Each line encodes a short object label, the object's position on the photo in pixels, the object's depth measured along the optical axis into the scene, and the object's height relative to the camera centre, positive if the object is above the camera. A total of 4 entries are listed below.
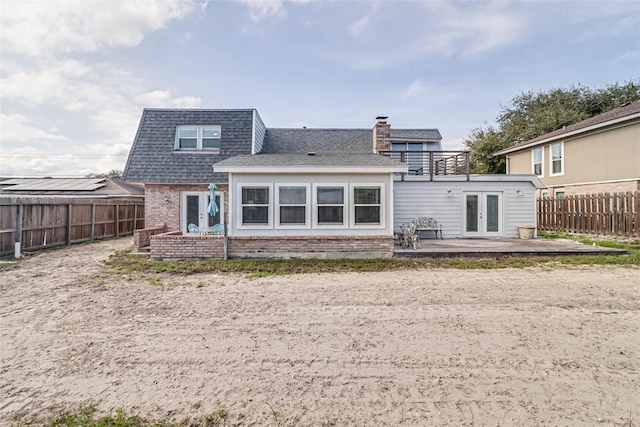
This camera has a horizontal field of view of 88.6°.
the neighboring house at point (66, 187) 24.34 +2.50
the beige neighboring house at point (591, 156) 14.26 +3.31
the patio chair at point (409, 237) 10.83 -0.58
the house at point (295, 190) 10.14 +1.09
